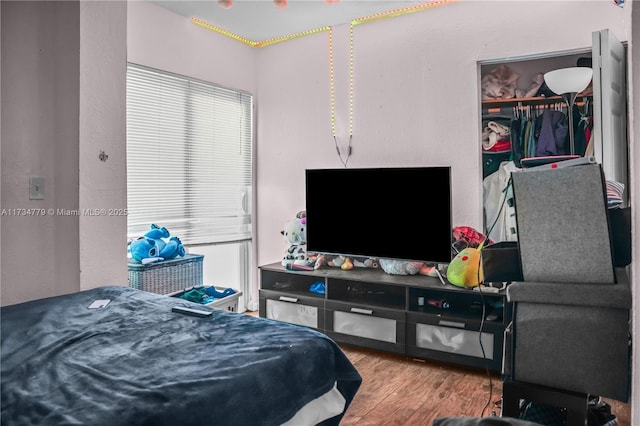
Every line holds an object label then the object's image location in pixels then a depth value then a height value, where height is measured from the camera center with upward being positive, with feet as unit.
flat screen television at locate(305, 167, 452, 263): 10.22 -0.11
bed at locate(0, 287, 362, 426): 3.54 -1.47
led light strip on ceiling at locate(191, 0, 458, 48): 11.47 +5.11
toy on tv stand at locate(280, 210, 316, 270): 12.34 -0.89
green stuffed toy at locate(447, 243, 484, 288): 9.44 -1.30
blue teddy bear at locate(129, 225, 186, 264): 10.09 -0.85
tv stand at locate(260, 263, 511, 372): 9.33 -2.36
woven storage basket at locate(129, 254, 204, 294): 10.00 -1.51
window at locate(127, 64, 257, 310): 11.13 +1.15
